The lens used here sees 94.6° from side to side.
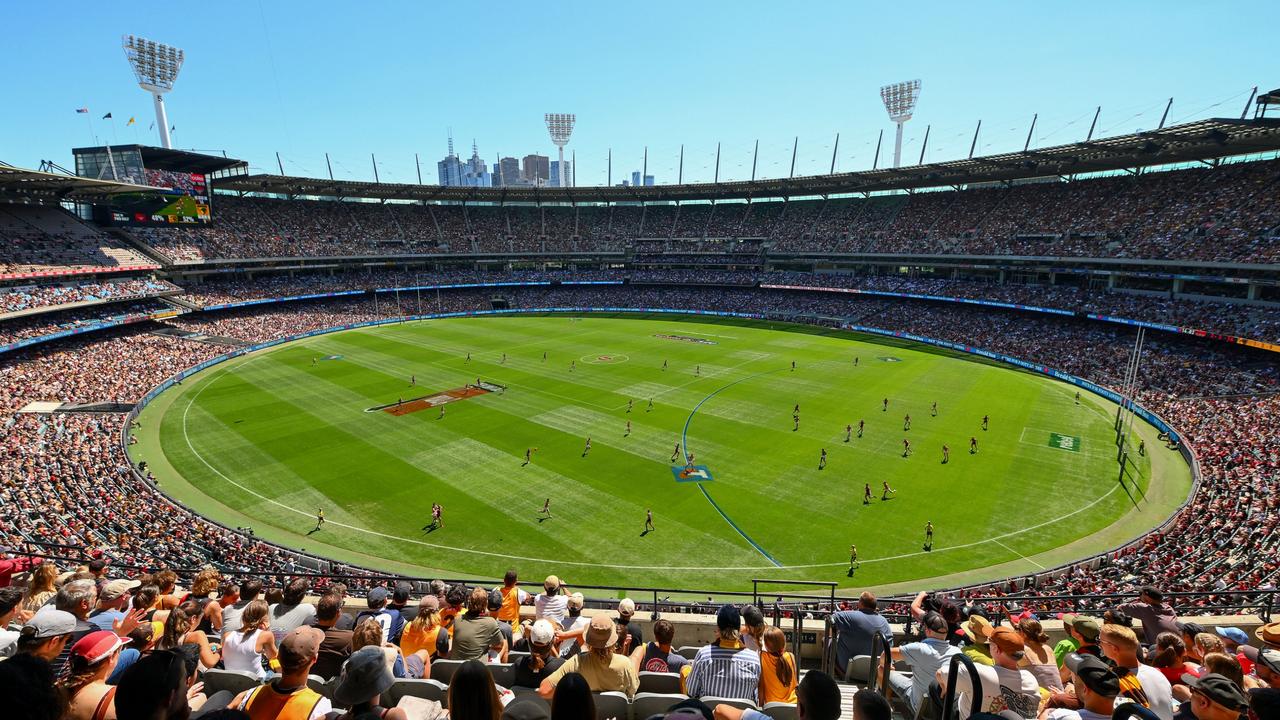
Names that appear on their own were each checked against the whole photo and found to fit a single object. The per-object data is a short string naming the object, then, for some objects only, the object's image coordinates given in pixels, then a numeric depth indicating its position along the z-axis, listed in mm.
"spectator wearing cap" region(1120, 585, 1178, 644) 9250
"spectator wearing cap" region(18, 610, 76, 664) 5953
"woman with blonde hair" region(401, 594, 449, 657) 8391
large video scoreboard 70688
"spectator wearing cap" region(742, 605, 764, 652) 7891
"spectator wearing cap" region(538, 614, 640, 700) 6438
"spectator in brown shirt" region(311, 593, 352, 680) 6887
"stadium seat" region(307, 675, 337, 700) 6066
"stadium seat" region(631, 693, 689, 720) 6309
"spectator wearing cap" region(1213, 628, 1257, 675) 8016
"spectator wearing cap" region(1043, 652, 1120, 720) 4973
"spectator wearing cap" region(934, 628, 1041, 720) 5879
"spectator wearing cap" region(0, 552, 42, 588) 10438
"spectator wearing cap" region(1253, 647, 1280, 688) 6438
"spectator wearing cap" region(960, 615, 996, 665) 8531
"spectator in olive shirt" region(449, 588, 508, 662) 8234
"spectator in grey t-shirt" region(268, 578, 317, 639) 8719
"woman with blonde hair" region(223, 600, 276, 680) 7531
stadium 9484
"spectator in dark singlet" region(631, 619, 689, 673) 7867
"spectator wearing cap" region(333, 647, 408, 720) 4961
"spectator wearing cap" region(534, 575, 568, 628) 10484
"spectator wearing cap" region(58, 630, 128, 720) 5066
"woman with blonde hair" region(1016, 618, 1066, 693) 6840
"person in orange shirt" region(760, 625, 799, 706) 6578
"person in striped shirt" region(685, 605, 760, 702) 6531
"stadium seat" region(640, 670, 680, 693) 7367
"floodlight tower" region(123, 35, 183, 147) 82000
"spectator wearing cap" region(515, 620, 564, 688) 6754
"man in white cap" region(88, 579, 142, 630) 8531
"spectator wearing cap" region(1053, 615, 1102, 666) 7648
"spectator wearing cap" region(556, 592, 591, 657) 8453
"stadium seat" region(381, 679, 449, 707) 6414
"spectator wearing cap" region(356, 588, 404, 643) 9398
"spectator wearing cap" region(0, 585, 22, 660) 7008
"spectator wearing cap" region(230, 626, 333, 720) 5199
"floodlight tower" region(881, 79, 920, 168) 98438
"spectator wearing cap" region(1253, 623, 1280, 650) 7000
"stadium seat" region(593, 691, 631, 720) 6277
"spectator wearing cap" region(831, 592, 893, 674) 9047
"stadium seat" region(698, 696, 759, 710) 5879
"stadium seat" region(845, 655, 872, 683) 8734
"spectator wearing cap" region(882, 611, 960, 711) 6977
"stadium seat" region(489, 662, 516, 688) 7426
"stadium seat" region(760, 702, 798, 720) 6098
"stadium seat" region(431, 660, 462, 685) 7543
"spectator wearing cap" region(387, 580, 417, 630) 10227
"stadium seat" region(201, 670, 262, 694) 6652
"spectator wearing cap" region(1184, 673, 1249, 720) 4816
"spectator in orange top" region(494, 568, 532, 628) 11023
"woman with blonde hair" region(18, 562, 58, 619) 9111
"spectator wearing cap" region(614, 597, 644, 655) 8680
